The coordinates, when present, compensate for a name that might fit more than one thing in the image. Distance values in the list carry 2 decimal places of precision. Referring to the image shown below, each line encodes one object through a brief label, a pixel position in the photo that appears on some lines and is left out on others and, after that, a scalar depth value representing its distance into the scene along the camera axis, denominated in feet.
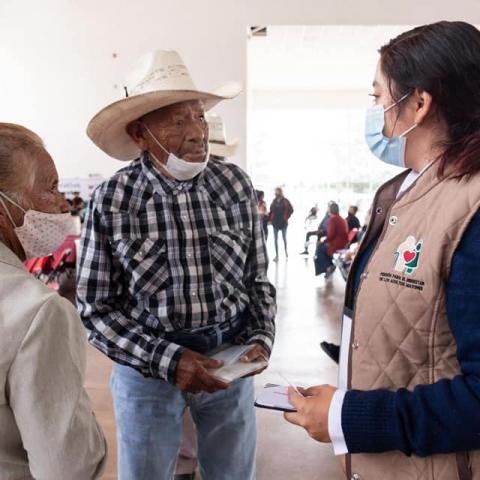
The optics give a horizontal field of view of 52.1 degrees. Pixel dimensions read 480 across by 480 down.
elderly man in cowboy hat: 4.53
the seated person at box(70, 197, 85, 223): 19.35
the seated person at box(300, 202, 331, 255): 26.75
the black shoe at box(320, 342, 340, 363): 4.74
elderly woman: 2.69
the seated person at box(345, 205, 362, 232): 27.66
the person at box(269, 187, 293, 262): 32.35
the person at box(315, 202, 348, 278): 23.65
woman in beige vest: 2.36
